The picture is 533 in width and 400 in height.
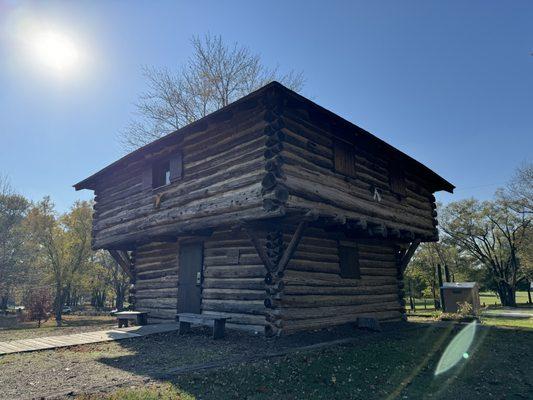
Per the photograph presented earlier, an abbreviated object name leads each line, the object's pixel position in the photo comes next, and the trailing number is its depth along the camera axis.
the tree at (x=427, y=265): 35.28
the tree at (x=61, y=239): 27.58
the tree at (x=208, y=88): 22.80
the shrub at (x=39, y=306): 23.24
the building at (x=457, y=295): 19.94
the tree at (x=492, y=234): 38.44
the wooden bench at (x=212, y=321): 9.58
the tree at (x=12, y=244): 31.34
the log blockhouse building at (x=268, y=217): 9.70
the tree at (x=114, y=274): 40.66
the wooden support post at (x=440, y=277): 26.30
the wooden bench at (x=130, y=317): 12.73
